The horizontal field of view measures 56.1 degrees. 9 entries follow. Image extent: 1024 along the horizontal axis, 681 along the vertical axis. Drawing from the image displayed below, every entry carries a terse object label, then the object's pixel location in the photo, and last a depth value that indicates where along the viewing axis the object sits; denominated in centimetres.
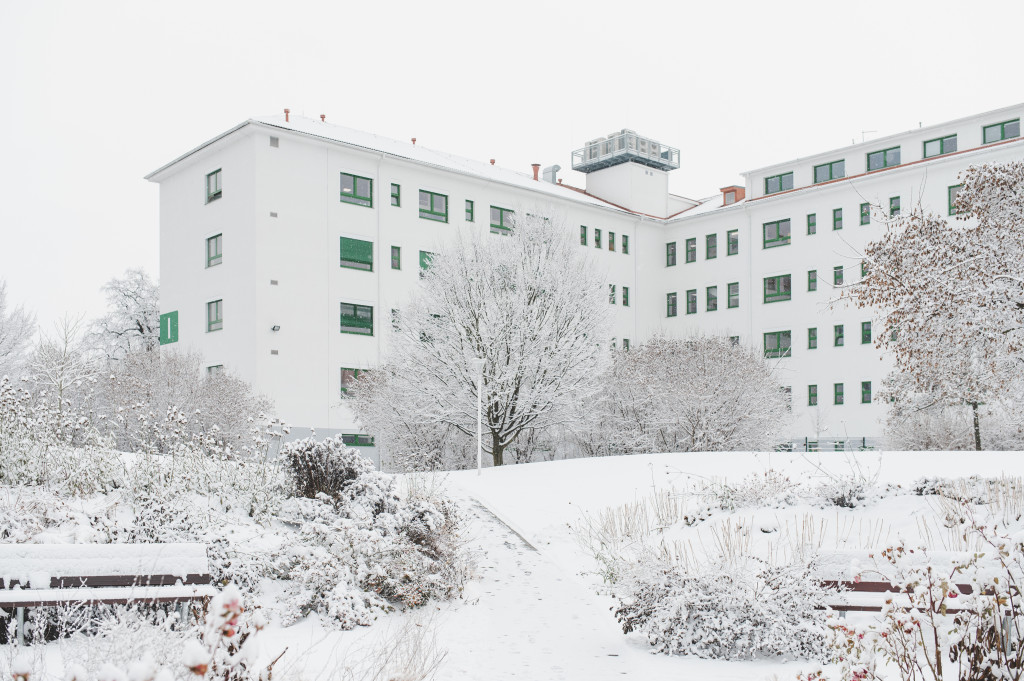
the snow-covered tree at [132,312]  5191
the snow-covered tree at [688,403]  2981
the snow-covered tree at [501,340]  2712
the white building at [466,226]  3572
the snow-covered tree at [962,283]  1691
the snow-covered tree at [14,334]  3822
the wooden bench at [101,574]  765
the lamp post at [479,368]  2287
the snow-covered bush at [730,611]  849
